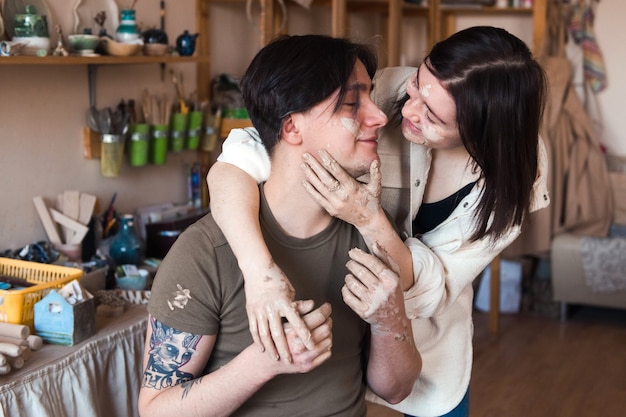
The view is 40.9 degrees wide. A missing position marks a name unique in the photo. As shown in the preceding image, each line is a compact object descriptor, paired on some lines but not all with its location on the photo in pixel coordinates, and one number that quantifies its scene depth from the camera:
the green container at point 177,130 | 3.22
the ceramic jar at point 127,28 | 2.86
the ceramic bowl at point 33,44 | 2.45
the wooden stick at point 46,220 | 2.74
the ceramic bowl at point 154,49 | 2.97
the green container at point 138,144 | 3.04
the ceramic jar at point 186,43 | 3.13
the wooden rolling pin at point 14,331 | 2.07
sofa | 4.41
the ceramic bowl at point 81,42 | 2.65
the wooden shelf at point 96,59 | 2.34
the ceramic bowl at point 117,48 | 2.77
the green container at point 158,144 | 3.13
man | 1.45
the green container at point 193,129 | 3.31
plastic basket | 2.14
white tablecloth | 1.97
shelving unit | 3.33
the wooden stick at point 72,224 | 2.76
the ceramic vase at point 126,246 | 2.80
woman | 1.48
